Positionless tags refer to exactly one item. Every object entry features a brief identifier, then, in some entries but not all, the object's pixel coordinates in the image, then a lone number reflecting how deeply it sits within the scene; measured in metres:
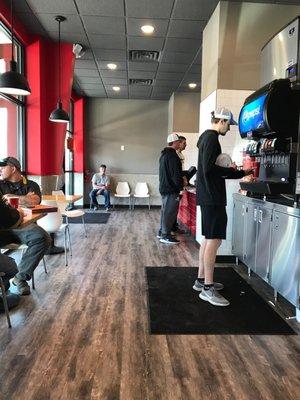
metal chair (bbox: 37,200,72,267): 4.05
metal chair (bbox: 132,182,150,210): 10.19
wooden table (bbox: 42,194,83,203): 4.51
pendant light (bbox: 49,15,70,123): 5.25
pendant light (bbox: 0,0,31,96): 3.66
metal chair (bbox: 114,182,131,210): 10.19
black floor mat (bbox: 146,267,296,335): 2.60
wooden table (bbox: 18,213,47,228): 2.64
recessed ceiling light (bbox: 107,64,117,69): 6.97
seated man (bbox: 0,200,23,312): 2.49
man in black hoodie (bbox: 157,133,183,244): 5.41
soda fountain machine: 3.05
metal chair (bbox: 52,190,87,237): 4.48
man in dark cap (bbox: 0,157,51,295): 3.22
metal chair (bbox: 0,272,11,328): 2.47
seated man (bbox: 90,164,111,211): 9.58
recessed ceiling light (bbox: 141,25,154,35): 5.05
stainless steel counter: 2.72
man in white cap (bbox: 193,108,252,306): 2.95
